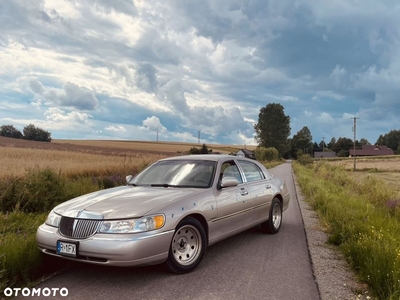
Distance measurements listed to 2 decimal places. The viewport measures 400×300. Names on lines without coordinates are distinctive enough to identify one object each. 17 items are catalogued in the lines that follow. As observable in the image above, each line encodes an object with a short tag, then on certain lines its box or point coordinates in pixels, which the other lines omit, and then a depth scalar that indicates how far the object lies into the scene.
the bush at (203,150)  46.08
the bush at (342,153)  133.15
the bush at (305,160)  66.64
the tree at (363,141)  171.77
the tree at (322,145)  150.11
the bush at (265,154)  62.85
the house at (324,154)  133.62
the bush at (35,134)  83.44
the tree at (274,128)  93.25
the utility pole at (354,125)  62.75
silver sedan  4.05
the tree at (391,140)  154.55
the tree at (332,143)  157.90
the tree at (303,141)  133.50
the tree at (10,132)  84.88
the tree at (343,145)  141.09
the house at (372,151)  134.50
